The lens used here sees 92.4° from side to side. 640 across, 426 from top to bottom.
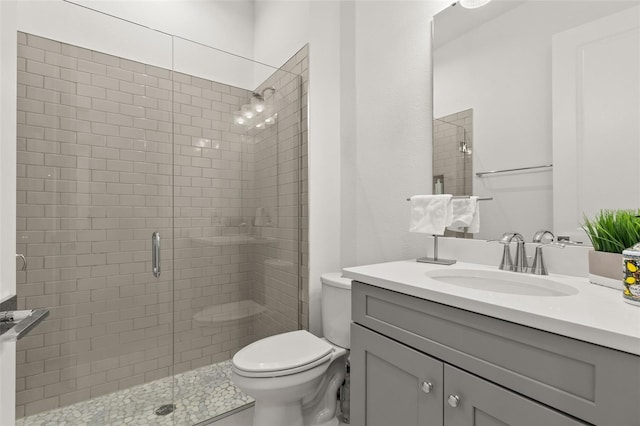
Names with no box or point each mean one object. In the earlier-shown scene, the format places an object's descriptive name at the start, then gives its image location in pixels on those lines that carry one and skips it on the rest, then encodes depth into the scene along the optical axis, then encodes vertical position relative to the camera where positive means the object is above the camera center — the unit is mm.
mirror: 1028 +415
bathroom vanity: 607 -350
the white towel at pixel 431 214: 1374 -2
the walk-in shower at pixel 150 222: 1576 -46
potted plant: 860 -87
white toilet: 1344 -712
